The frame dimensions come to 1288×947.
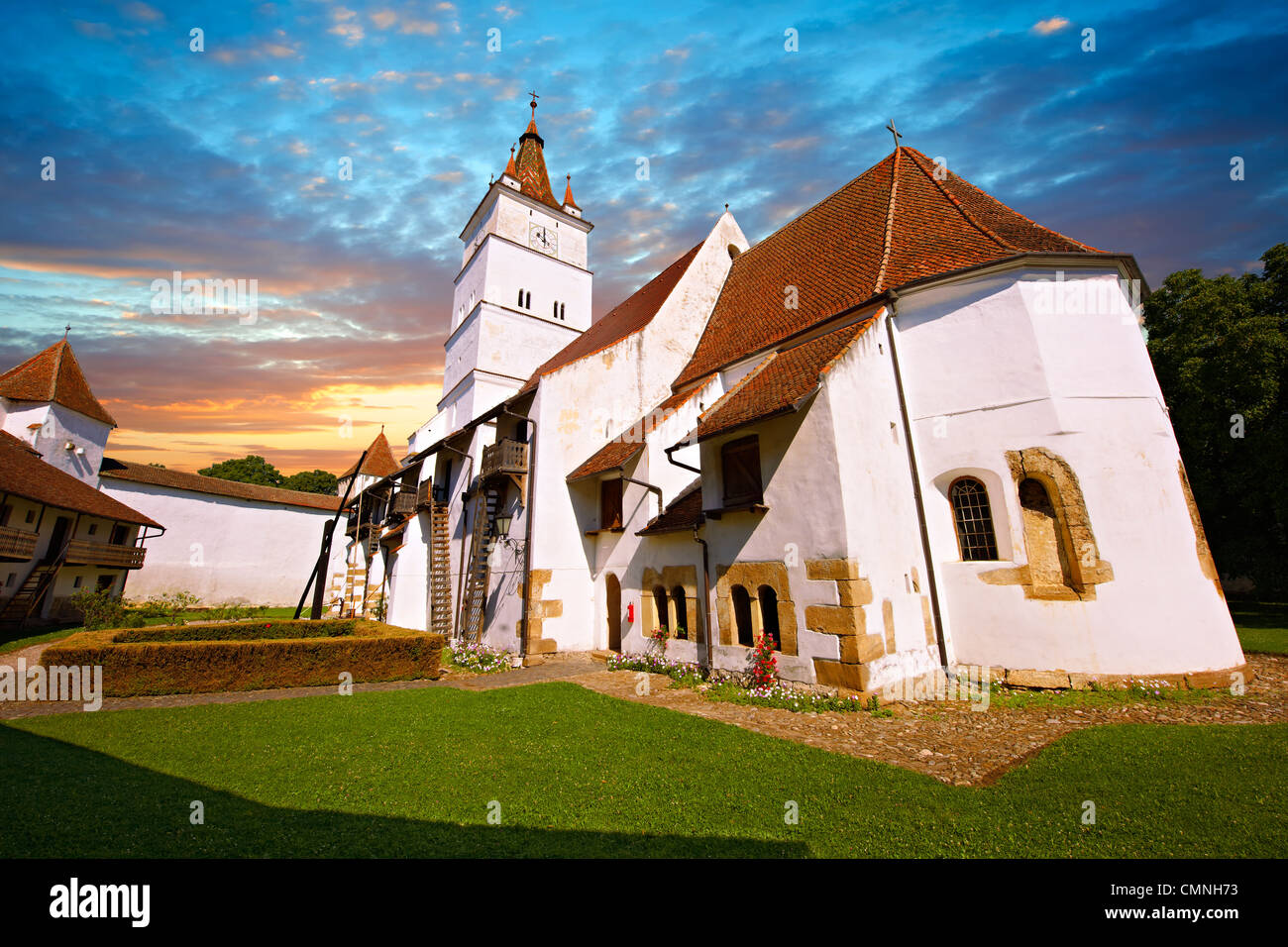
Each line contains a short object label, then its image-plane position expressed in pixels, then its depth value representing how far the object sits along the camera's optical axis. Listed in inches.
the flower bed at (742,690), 335.0
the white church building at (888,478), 350.6
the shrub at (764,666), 372.8
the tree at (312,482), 2667.3
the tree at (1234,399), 601.9
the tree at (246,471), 2339.4
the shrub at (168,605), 1032.2
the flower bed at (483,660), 537.3
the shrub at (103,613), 642.8
